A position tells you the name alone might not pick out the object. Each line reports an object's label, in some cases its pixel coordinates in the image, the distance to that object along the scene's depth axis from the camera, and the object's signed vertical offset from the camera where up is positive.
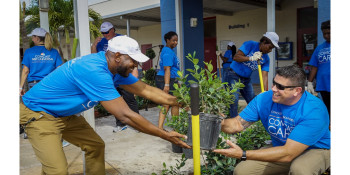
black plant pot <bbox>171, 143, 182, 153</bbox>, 4.49 -1.26
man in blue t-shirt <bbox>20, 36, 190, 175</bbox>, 2.38 -0.26
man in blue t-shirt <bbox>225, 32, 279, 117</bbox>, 4.57 +0.05
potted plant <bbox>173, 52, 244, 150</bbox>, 2.29 -0.33
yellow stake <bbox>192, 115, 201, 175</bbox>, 2.08 -0.56
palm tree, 12.46 +2.34
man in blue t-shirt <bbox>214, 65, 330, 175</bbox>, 2.39 -0.58
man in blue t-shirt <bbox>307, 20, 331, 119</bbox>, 4.26 -0.04
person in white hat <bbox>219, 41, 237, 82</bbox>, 8.74 +0.23
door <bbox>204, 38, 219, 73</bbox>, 15.96 +0.94
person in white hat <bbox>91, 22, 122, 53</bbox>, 5.14 +0.56
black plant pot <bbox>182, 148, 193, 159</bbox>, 4.06 -1.20
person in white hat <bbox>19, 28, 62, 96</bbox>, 4.91 +0.19
